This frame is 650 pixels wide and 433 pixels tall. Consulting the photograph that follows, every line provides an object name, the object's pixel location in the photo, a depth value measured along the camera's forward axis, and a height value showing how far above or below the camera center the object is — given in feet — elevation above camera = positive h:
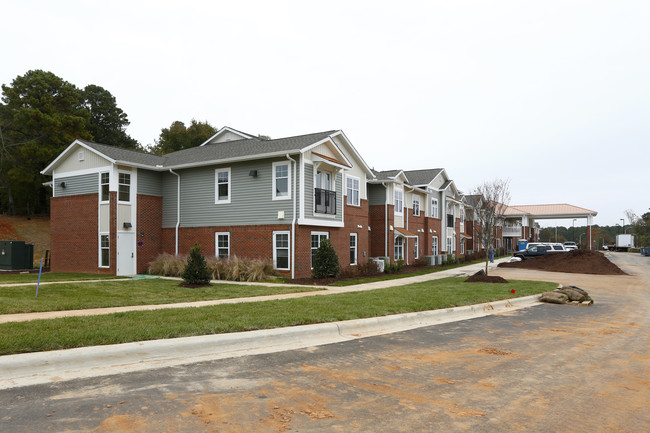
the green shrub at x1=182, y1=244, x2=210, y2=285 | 53.16 -3.96
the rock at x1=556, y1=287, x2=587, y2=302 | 45.75 -6.10
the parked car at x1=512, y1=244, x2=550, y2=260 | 132.26 -5.23
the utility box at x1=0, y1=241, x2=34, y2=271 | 75.97 -3.08
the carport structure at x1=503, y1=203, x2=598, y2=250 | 187.73 +8.09
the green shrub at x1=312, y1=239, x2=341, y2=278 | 66.74 -3.92
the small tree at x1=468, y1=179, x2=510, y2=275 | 76.74 +4.86
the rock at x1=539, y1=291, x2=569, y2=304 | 45.56 -6.40
